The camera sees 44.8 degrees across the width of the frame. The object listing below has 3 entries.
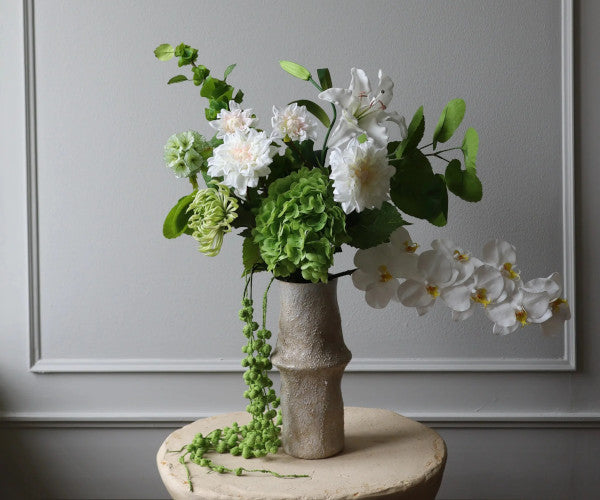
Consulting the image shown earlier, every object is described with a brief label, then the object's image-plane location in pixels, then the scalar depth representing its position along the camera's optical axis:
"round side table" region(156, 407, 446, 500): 1.23
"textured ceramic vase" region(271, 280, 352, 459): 1.31
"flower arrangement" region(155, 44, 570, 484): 1.18
